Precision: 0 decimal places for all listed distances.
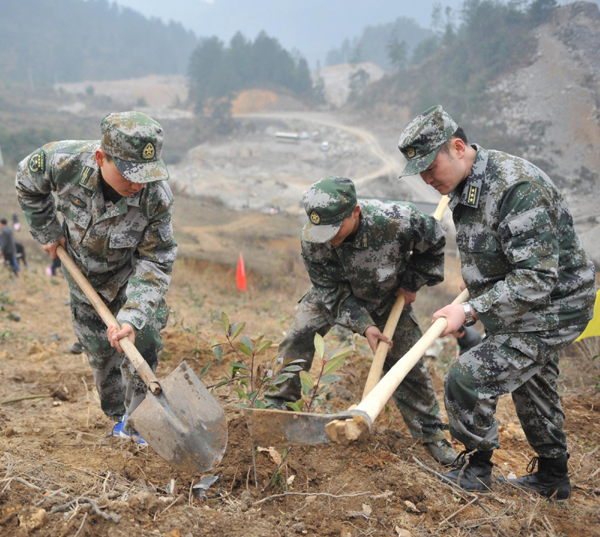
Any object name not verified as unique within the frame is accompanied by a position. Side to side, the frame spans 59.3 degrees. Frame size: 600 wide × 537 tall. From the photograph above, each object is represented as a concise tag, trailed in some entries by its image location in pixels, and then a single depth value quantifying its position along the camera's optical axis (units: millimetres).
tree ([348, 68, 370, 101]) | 51188
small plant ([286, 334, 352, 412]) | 2334
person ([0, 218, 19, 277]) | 10188
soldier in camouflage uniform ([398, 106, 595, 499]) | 2270
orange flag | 9995
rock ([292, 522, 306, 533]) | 2088
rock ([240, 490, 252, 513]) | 2203
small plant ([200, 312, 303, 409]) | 2404
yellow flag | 3697
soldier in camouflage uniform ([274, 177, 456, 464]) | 2920
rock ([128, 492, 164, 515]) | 2055
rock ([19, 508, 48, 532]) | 1891
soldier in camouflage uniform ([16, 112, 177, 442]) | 2676
